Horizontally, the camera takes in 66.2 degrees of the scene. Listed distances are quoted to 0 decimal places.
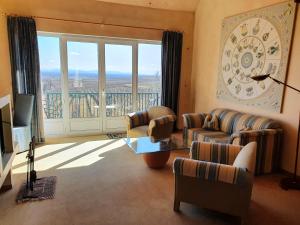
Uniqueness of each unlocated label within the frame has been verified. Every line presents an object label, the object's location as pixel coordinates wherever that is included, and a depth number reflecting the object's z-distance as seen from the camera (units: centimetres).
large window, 476
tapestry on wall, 334
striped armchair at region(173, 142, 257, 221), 204
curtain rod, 436
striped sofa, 316
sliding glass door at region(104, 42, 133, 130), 514
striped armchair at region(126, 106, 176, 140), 391
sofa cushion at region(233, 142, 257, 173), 204
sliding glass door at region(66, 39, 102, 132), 486
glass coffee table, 326
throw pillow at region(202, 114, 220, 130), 409
